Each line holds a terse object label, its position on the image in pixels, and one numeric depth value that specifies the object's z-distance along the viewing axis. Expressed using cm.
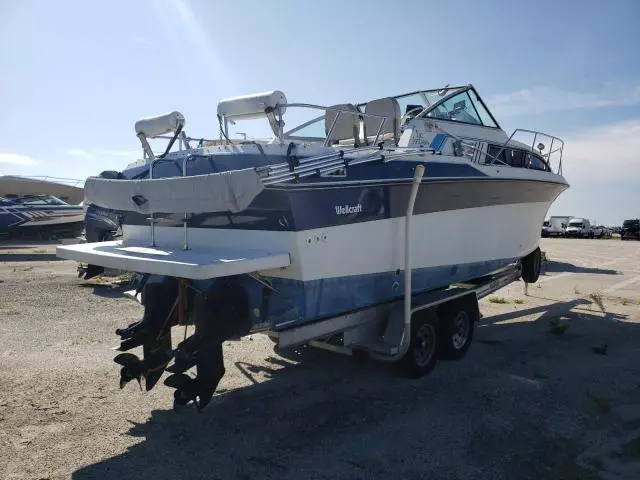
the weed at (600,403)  458
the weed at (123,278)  1107
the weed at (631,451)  376
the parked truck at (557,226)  3278
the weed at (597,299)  889
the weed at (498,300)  950
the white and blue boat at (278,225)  416
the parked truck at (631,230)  2981
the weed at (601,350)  628
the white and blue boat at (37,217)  1958
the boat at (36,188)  3278
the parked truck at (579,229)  3188
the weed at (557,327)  723
